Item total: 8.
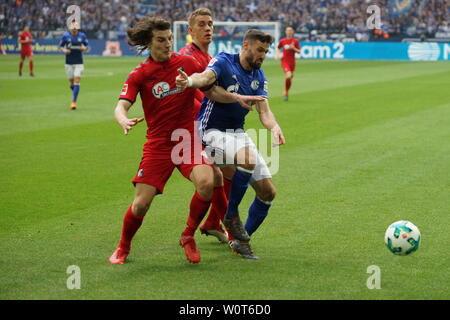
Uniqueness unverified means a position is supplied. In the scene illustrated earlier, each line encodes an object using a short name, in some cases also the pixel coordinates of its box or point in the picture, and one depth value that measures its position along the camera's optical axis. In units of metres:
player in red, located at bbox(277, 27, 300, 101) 48.46
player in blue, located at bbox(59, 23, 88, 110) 42.22
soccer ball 13.02
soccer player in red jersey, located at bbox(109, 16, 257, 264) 13.37
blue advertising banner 89.12
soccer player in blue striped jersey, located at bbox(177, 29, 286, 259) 13.81
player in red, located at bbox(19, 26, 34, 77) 65.56
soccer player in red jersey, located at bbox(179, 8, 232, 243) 15.09
